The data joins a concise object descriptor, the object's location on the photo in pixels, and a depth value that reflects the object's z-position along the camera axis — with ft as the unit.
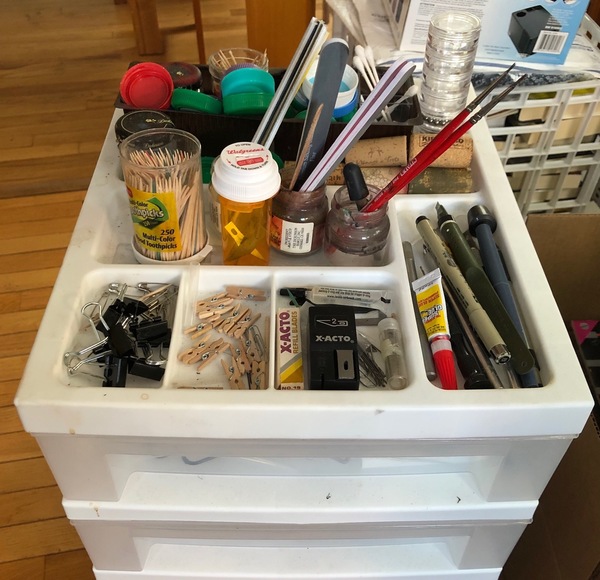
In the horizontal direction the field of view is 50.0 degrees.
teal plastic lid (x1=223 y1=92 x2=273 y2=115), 2.37
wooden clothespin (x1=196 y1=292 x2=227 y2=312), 2.10
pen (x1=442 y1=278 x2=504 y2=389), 1.91
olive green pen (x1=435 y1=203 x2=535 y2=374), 1.88
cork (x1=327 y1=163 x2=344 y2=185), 2.48
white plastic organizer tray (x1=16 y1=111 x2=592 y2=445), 1.76
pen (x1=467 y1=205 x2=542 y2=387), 1.89
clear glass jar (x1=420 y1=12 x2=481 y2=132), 2.50
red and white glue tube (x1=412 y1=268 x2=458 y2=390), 1.91
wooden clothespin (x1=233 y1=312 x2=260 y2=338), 2.07
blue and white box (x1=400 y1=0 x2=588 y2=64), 3.22
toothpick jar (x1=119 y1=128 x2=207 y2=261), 2.02
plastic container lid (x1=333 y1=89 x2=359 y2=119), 2.37
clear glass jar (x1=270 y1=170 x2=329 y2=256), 2.16
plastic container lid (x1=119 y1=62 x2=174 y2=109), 2.45
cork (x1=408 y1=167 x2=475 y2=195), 2.46
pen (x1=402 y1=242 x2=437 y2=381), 1.96
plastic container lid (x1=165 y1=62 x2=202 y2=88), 2.60
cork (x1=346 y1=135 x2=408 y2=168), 2.41
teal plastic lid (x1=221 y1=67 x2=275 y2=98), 2.45
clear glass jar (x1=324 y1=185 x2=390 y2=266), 2.15
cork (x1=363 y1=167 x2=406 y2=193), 2.41
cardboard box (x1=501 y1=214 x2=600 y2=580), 2.62
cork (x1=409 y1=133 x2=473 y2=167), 2.43
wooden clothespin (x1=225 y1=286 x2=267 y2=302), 2.16
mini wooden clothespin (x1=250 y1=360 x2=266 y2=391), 1.92
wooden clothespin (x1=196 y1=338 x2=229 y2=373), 1.97
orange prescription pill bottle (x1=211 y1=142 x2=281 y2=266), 1.97
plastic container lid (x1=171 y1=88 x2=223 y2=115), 2.41
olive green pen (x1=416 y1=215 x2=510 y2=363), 1.90
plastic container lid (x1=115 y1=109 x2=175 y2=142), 2.30
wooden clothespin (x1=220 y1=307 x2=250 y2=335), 2.07
